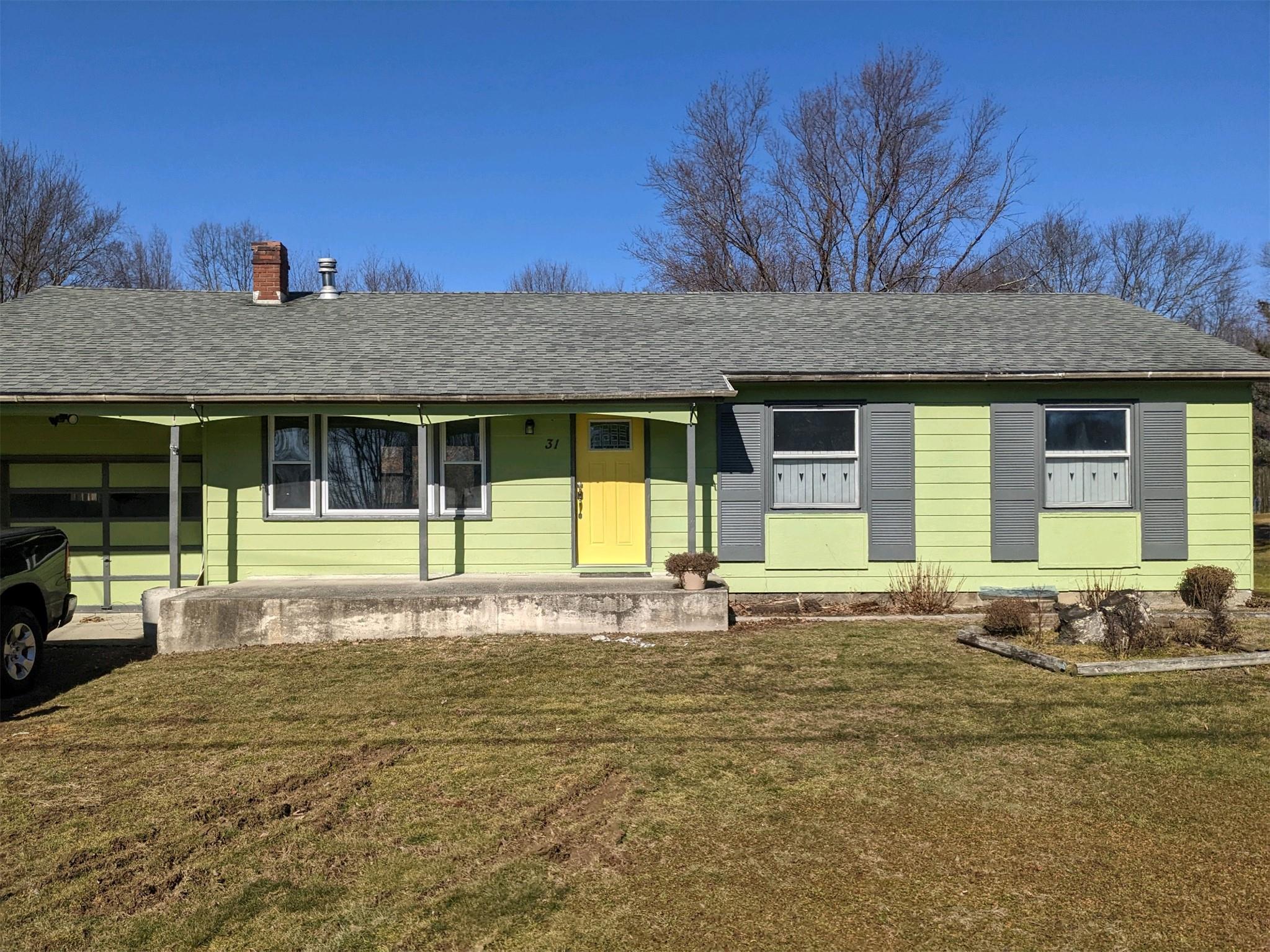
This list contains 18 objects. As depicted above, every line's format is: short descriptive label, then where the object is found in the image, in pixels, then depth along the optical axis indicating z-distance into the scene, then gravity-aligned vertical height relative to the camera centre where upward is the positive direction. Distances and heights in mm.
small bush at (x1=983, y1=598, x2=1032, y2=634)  8539 -1385
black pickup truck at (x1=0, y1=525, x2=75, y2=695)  6934 -995
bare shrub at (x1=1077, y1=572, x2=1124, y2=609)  10258 -1328
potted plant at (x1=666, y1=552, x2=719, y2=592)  9383 -993
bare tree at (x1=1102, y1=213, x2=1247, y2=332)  36000 +7947
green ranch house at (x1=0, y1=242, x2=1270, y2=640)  10703 -67
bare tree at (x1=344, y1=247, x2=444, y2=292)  39875 +8966
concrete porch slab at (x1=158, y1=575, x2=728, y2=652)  8961 -1429
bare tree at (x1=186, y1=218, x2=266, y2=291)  37375 +9226
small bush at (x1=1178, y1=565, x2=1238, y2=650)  10148 -1318
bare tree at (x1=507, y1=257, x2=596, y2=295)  45500 +10190
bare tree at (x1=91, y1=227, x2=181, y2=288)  30859 +8088
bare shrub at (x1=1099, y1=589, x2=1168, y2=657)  7812 -1399
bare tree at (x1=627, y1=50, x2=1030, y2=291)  26109 +8111
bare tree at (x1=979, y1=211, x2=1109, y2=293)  36094 +9095
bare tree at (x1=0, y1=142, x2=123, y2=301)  26203 +7516
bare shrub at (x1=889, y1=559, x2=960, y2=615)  10367 -1374
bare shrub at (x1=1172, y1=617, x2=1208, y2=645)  8141 -1484
